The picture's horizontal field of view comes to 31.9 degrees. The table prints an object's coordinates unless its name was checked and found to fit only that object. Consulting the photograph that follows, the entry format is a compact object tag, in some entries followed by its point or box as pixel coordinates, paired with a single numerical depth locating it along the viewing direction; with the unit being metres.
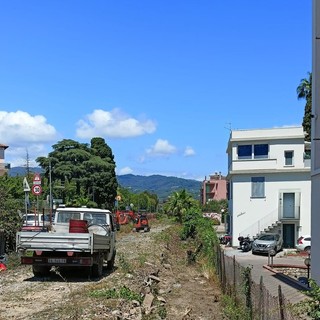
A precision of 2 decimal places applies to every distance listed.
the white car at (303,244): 39.07
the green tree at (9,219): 25.26
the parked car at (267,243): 39.38
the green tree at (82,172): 63.53
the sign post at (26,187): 23.70
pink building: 136.62
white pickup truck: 16.23
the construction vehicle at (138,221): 50.94
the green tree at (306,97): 48.03
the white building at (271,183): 45.19
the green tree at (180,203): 56.78
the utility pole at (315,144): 13.77
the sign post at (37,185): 24.23
